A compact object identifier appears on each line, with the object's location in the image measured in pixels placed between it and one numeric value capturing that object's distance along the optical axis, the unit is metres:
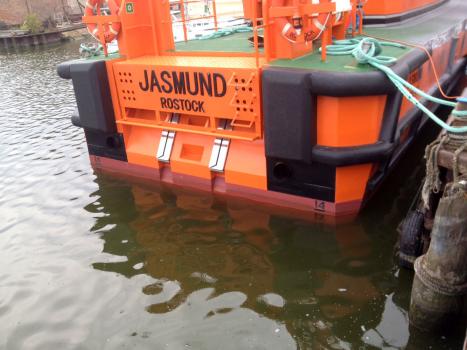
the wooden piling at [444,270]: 2.56
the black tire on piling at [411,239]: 3.34
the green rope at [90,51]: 5.78
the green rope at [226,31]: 6.79
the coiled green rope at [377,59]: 3.48
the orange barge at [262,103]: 3.89
